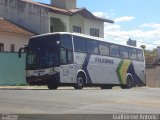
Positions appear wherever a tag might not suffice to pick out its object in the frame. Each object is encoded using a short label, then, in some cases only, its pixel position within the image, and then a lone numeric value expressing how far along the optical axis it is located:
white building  31.44
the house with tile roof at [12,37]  28.18
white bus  18.65
